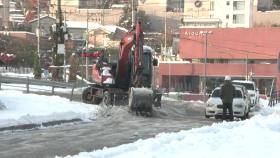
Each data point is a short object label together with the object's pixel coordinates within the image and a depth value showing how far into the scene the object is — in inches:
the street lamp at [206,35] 3528.5
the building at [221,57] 3437.5
